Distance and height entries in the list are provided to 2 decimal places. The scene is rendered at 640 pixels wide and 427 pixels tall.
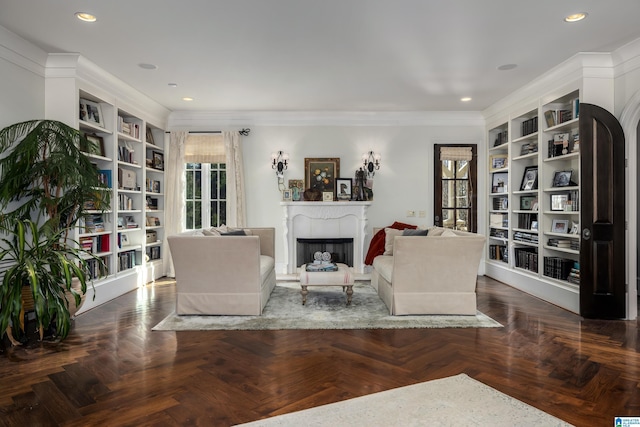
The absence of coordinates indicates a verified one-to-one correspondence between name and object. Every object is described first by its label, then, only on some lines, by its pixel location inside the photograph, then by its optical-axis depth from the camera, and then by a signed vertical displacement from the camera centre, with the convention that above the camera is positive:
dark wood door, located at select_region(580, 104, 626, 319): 4.17 -0.11
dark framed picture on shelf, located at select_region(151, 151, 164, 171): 6.70 +0.83
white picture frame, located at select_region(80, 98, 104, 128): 4.86 +1.24
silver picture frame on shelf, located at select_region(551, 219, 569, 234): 4.95 -0.27
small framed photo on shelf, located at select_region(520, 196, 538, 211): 5.69 +0.05
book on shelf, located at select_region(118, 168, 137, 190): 5.61 +0.44
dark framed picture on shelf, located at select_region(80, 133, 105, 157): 4.21 +0.73
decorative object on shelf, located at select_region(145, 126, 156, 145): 6.58 +1.23
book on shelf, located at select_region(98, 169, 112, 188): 5.17 +0.44
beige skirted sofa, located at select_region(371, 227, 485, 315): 4.18 -0.74
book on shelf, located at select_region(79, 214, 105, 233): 4.88 -0.16
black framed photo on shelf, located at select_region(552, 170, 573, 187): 4.93 +0.34
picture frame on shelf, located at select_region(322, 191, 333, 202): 6.89 +0.20
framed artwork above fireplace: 7.00 +0.62
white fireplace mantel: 6.88 -0.31
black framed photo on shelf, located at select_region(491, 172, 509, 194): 6.45 +0.39
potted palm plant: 3.36 +0.03
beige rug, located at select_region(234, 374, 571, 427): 2.16 -1.18
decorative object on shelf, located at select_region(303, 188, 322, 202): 6.88 +0.22
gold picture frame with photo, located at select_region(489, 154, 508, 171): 6.48 +0.73
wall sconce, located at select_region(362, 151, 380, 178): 7.02 +0.82
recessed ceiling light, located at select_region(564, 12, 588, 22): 3.39 +1.63
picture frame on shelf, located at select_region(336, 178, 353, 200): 6.97 +0.34
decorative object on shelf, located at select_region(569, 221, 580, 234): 4.73 -0.28
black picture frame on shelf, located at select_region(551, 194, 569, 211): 4.97 +0.05
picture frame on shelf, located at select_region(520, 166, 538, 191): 5.59 +0.38
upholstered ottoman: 4.59 -0.83
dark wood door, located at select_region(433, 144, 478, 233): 7.06 +0.30
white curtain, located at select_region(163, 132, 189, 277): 6.82 +0.35
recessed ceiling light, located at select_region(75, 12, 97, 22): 3.39 +1.68
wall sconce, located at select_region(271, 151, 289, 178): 6.97 +0.81
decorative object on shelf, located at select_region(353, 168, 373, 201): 6.95 +0.31
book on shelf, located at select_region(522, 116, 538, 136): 5.48 +1.12
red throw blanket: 6.05 -0.60
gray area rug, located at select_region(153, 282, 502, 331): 3.94 -1.18
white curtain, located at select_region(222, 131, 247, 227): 6.86 +0.44
